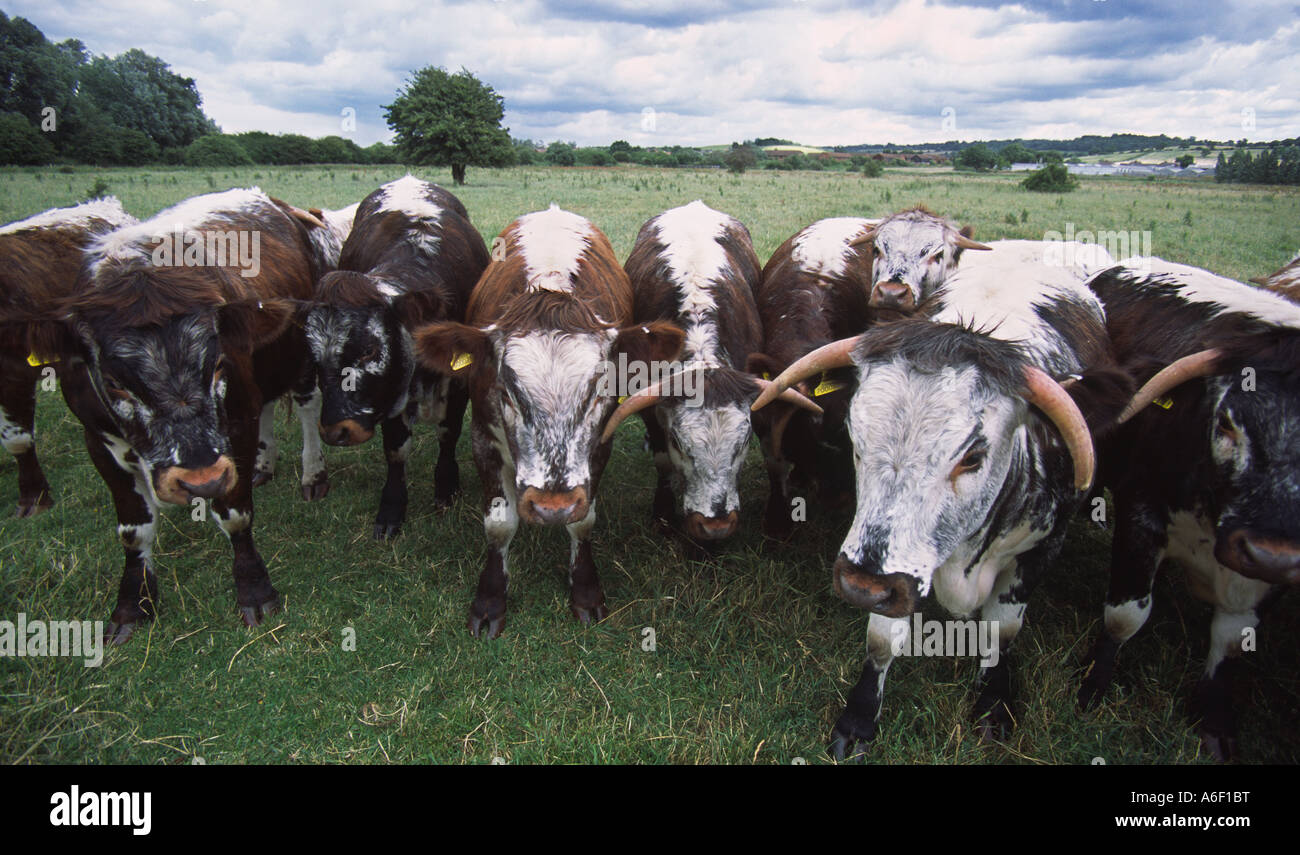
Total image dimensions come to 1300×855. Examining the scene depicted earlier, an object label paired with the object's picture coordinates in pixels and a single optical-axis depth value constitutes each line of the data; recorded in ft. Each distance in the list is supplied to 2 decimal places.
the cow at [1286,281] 14.85
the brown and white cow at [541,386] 12.08
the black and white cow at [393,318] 15.57
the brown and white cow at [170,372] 11.54
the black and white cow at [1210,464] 8.97
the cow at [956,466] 8.86
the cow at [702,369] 13.35
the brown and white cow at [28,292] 17.40
